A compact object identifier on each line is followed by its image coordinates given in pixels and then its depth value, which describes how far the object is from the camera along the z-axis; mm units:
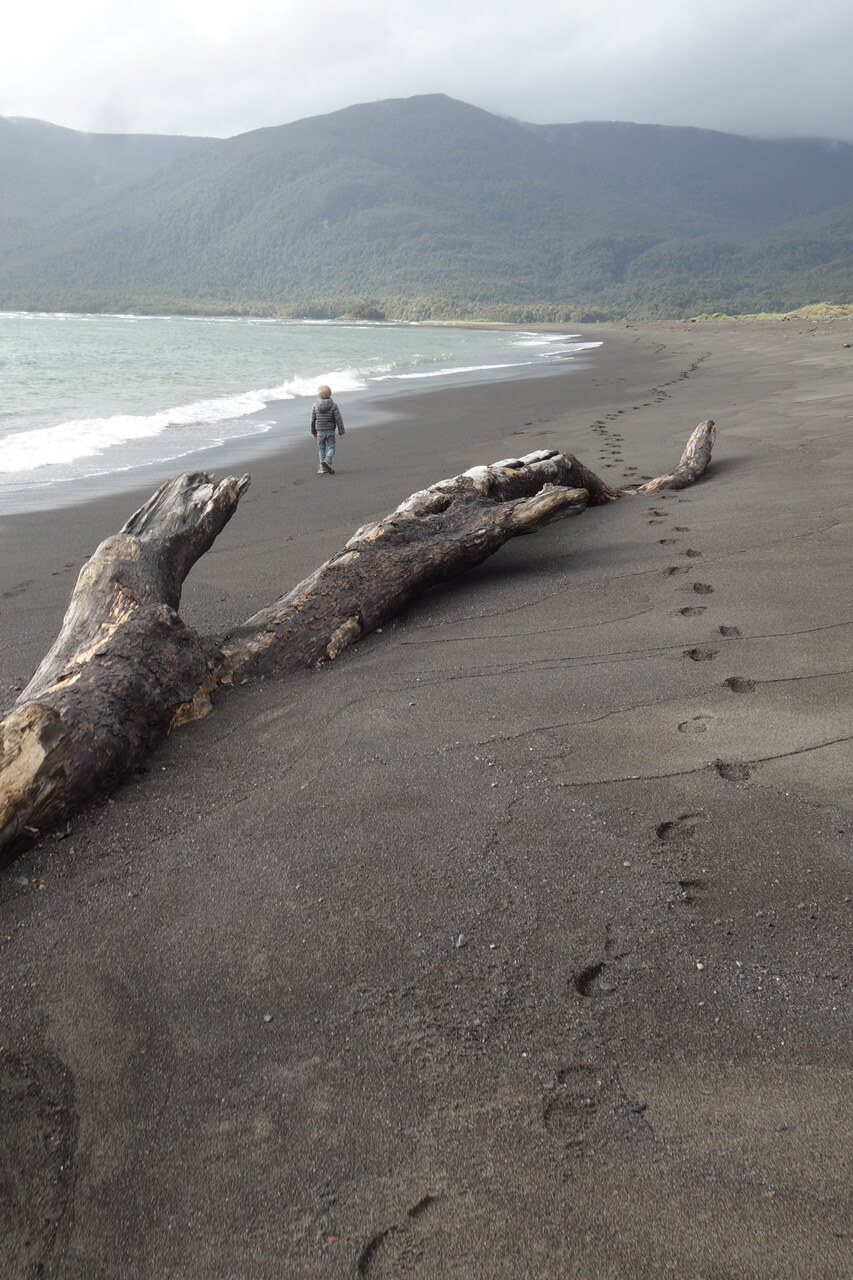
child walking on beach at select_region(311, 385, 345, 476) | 11297
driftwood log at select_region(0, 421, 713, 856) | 3451
